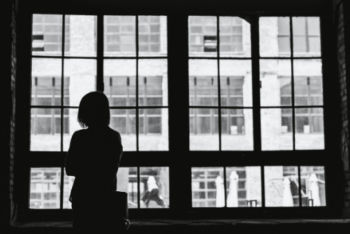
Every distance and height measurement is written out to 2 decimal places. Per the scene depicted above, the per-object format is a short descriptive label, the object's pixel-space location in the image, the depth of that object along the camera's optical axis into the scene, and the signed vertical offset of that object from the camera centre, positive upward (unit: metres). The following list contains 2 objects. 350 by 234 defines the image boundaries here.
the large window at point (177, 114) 5.21 +0.26
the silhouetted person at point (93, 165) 2.82 -0.11
